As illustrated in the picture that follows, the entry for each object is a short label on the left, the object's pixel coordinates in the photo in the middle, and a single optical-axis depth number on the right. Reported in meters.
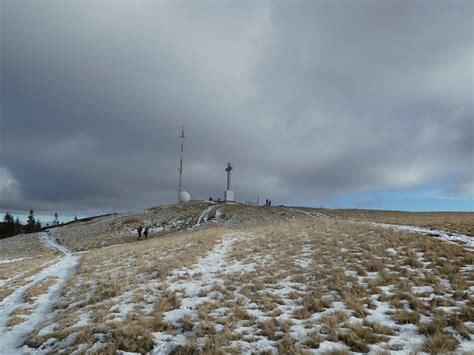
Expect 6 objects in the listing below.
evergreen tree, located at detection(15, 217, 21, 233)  114.34
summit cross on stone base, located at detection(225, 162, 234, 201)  76.62
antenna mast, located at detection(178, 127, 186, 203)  82.29
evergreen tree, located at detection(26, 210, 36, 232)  121.23
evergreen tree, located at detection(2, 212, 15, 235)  106.93
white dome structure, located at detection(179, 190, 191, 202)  85.85
